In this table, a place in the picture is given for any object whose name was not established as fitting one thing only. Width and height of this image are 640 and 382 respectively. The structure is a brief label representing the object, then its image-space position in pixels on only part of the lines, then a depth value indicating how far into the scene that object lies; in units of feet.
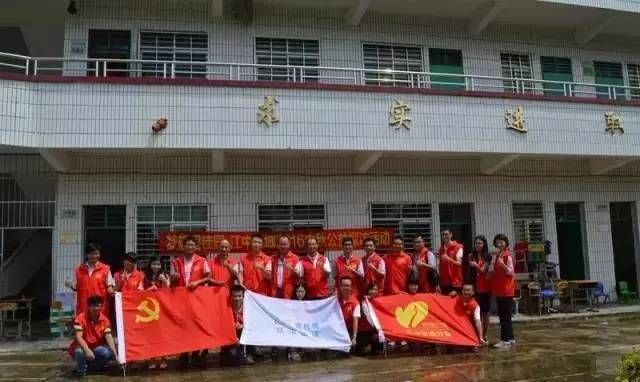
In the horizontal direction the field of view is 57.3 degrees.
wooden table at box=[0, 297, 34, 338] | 30.55
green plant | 12.58
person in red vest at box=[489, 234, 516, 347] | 26.20
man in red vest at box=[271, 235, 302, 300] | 25.66
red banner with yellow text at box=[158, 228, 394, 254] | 30.76
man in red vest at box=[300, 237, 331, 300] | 26.09
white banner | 23.80
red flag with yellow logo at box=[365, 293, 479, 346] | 24.84
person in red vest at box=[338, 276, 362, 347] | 24.88
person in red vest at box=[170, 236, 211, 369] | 24.22
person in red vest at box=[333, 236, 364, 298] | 26.05
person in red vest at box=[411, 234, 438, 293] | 27.32
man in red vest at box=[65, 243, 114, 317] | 23.94
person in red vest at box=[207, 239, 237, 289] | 24.81
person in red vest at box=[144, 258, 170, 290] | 24.75
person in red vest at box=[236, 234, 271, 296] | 25.39
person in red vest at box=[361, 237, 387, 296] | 26.45
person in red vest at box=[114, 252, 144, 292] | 24.38
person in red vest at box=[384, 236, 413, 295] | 26.89
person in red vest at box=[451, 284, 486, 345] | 25.80
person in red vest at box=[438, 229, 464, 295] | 27.20
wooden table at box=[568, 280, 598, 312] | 38.55
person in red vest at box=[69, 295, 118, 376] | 21.90
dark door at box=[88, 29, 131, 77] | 36.86
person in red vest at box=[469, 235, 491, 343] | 26.53
